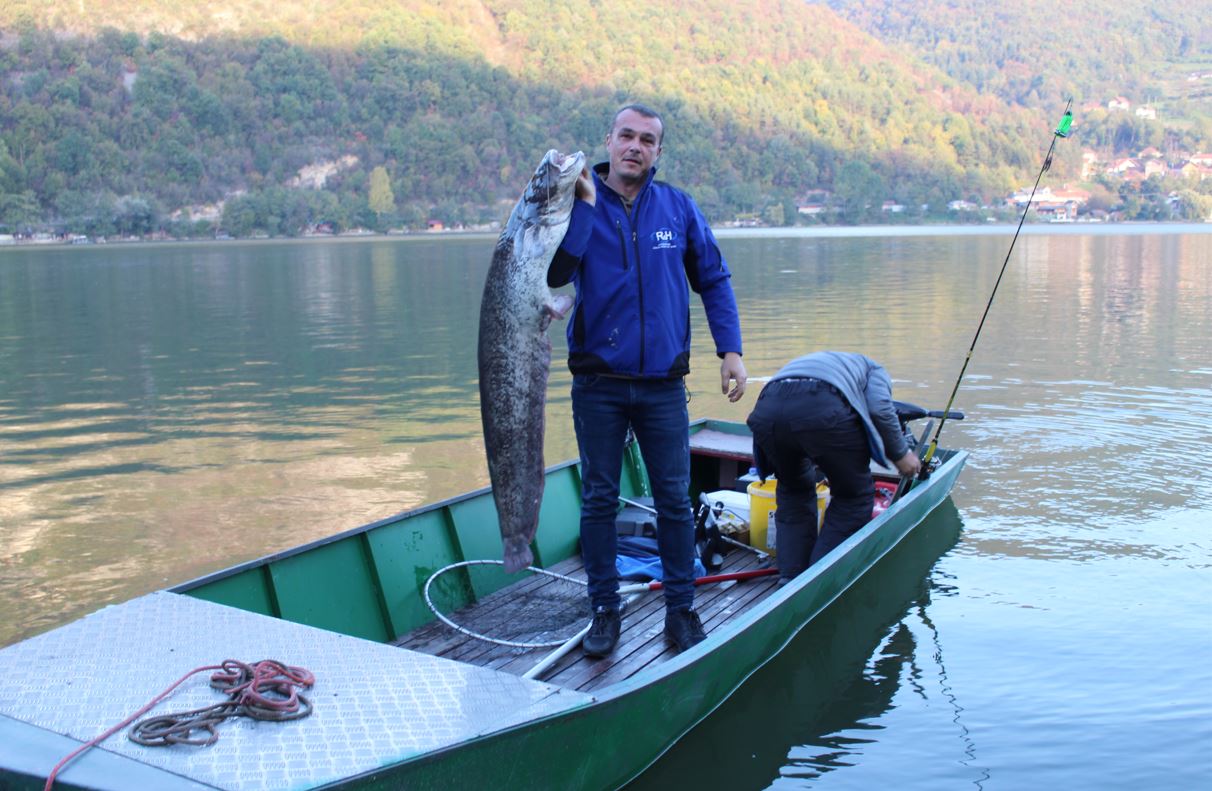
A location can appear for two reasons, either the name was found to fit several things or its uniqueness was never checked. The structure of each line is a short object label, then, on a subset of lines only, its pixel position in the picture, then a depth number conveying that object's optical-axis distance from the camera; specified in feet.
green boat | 10.13
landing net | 18.24
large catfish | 12.85
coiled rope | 10.26
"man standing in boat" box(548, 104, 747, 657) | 14.39
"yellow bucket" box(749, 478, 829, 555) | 22.65
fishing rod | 23.72
